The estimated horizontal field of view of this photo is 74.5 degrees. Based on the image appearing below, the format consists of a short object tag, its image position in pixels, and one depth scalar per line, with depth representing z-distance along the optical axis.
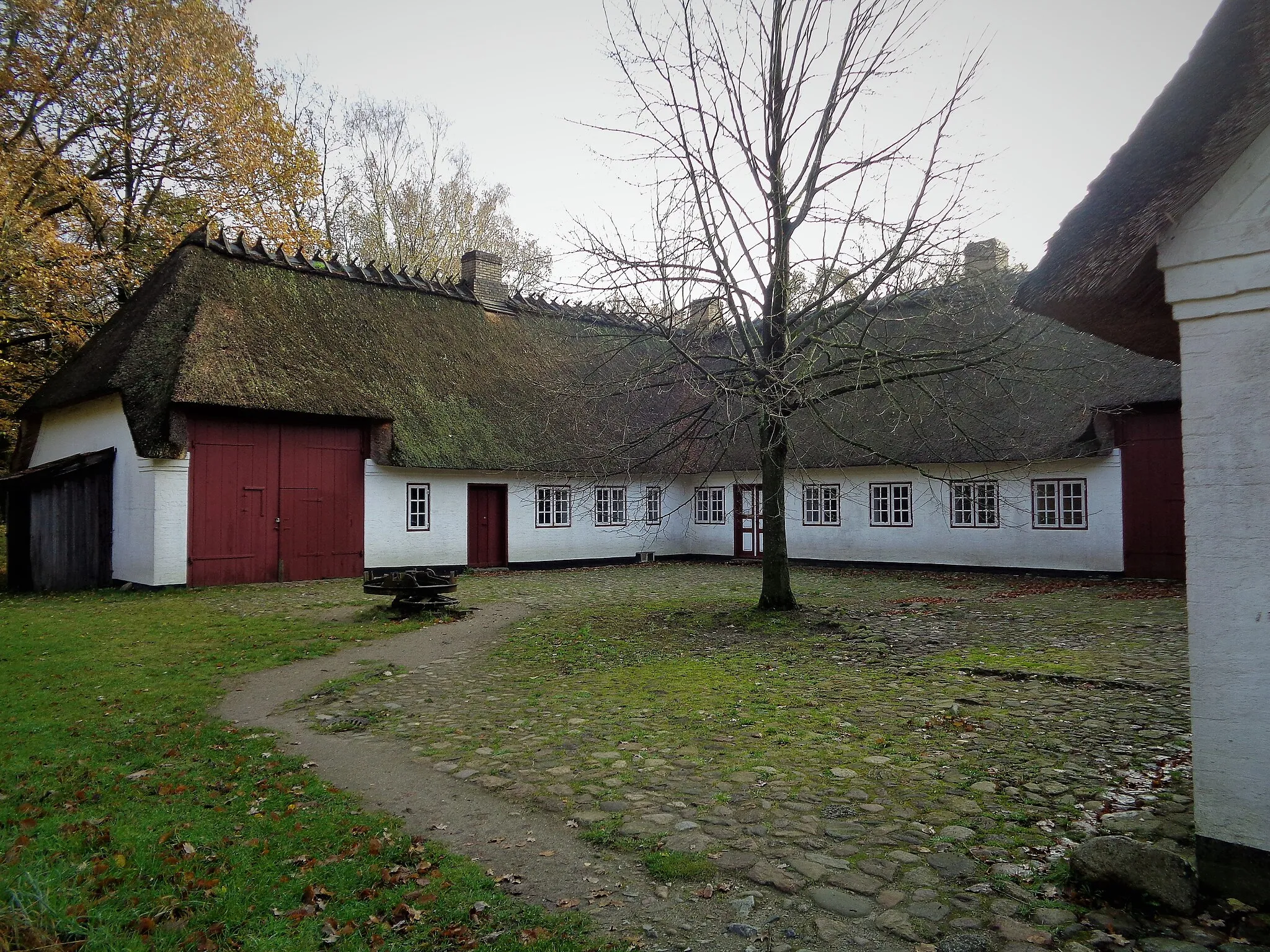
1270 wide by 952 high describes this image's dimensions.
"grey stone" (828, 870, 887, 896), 3.65
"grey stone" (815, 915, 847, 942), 3.28
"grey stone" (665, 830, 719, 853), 4.10
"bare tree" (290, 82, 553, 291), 32.19
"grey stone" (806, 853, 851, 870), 3.89
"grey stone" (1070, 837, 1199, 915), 3.39
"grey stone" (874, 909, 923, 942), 3.26
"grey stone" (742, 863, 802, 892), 3.70
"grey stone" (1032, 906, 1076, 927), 3.33
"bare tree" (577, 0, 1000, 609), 10.30
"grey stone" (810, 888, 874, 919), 3.47
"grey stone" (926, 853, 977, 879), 3.77
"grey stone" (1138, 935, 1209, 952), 3.12
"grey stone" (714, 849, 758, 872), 3.90
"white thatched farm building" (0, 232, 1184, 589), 16.25
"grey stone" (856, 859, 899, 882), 3.79
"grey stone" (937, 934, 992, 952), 3.15
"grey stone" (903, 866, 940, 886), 3.70
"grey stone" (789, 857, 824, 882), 3.80
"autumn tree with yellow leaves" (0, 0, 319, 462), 20.66
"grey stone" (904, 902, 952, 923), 3.40
